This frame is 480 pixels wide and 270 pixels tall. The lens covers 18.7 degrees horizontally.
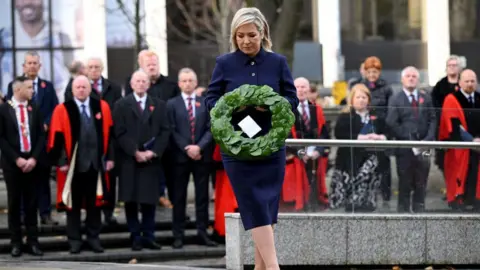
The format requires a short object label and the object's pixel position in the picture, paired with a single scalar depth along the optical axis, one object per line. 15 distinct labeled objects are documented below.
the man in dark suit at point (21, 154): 17.05
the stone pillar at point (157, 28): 44.00
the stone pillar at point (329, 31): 46.69
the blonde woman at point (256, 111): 11.00
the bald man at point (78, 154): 17.27
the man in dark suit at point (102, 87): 18.45
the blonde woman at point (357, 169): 15.55
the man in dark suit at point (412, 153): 15.70
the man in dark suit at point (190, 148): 17.89
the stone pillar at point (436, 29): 46.91
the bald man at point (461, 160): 15.79
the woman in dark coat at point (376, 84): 18.58
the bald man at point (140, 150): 17.66
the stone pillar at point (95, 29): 45.97
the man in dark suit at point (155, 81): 18.93
